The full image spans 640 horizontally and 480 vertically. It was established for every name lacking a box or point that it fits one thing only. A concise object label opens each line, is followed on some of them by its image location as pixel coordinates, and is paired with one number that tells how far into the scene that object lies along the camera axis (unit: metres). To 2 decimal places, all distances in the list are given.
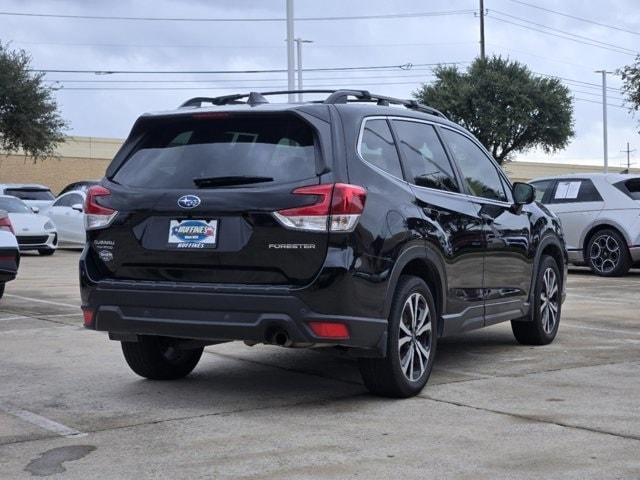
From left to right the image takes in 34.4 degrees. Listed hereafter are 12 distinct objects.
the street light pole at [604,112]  64.25
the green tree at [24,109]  39.16
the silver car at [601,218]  15.72
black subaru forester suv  5.77
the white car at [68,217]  23.77
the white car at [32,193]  27.05
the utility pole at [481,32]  49.25
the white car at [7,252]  11.32
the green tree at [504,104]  46.59
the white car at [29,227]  21.36
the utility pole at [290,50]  27.13
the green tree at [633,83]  28.88
